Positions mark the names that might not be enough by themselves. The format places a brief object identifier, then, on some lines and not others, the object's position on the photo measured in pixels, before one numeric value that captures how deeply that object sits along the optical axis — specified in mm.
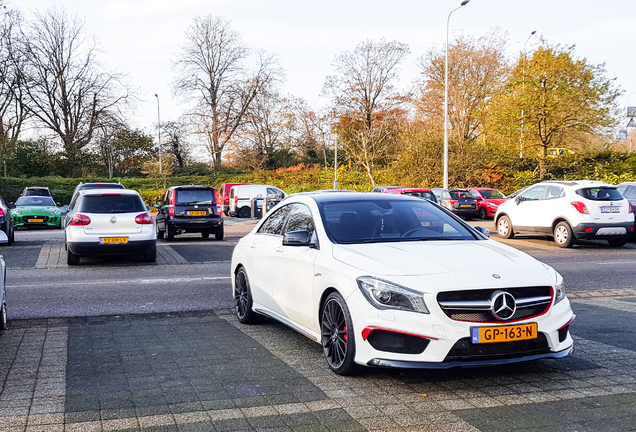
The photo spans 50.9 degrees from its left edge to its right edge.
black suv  19688
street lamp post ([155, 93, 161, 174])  62312
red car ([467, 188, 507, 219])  32531
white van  36875
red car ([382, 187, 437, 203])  24578
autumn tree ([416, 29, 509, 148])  51000
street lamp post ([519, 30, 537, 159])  39256
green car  26406
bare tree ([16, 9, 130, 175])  50531
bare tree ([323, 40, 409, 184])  49406
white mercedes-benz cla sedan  4766
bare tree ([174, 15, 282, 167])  57781
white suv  16891
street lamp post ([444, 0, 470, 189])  35769
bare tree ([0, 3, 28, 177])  43938
